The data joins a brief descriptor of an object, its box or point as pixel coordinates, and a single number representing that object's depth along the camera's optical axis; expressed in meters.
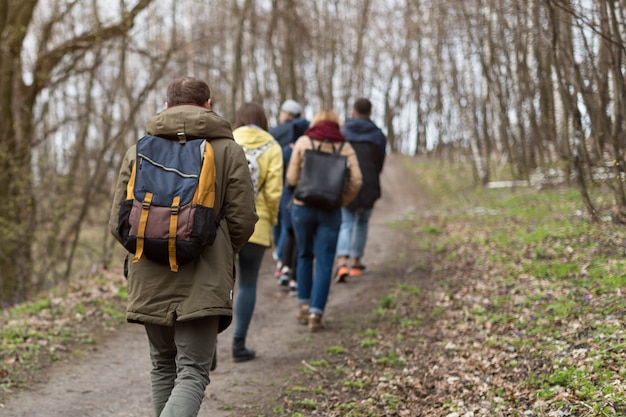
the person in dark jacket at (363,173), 8.99
